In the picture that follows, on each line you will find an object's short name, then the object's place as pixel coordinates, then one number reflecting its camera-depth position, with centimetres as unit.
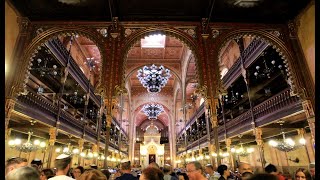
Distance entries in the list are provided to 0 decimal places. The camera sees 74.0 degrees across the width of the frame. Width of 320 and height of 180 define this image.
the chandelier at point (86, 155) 1941
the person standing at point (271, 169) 443
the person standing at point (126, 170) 374
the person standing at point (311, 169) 496
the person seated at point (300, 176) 475
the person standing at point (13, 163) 392
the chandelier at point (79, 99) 1855
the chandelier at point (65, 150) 1644
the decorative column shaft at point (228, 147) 1314
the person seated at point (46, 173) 501
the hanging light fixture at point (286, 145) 1057
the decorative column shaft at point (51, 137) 1046
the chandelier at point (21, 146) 1058
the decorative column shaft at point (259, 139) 995
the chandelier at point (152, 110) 2948
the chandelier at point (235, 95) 1538
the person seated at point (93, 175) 248
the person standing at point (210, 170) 562
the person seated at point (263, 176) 163
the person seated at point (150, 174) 266
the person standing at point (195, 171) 330
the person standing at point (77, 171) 520
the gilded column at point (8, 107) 538
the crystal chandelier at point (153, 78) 1962
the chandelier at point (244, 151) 1565
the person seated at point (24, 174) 227
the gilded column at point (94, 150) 1753
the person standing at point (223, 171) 489
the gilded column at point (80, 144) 1415
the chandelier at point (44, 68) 997
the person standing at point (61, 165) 309
